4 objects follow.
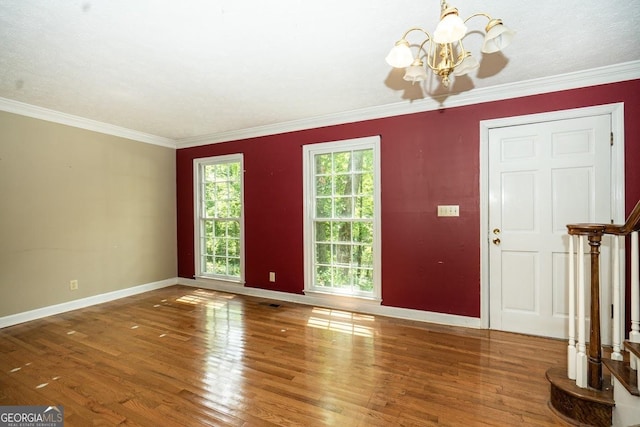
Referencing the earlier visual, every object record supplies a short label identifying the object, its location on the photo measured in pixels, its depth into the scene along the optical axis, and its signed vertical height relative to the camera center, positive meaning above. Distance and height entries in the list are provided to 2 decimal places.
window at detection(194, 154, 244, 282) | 4.83 -0.12
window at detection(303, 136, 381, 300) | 3.80 -0.11
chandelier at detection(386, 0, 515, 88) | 1.34 +0.85
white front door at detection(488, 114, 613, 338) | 2.79 +0.01
